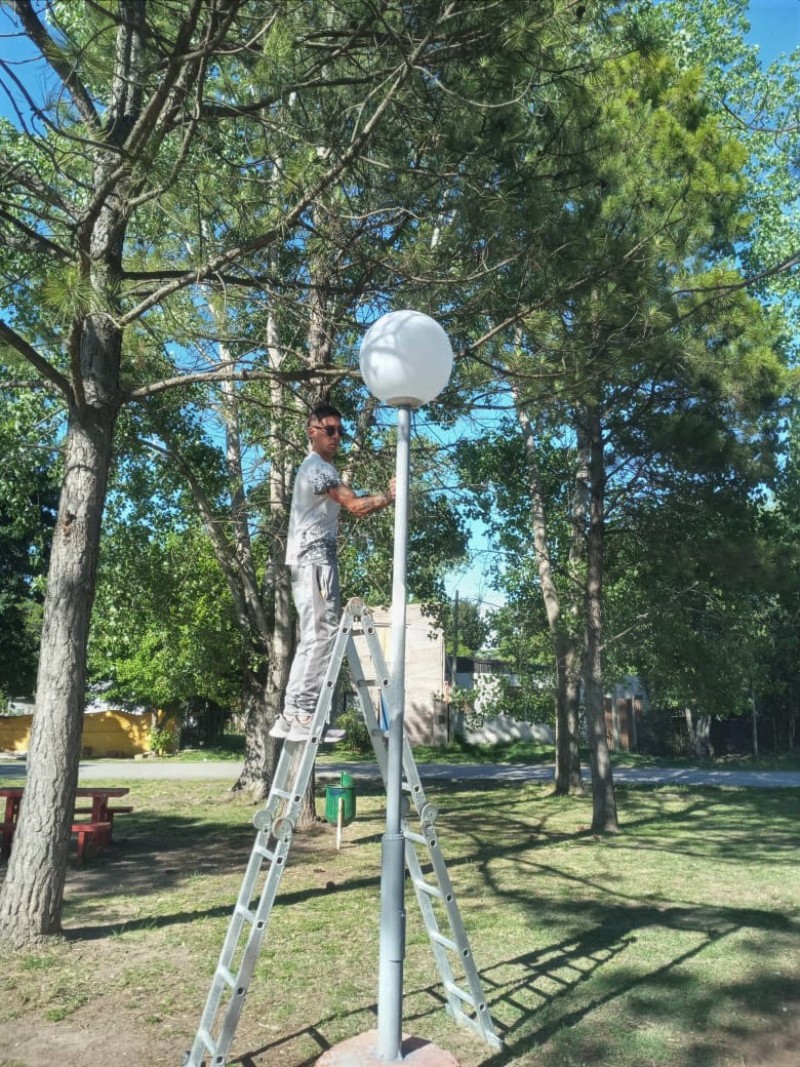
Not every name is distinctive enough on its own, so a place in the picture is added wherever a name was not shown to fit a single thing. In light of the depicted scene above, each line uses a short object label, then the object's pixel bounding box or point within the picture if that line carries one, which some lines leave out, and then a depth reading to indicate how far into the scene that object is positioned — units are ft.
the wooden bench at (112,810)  32.56
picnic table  28.37
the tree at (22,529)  38.68
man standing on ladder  14.29
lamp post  12.34
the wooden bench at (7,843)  28.77
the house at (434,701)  116.37
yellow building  98.84
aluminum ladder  12.18
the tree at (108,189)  17.06
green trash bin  33.32
